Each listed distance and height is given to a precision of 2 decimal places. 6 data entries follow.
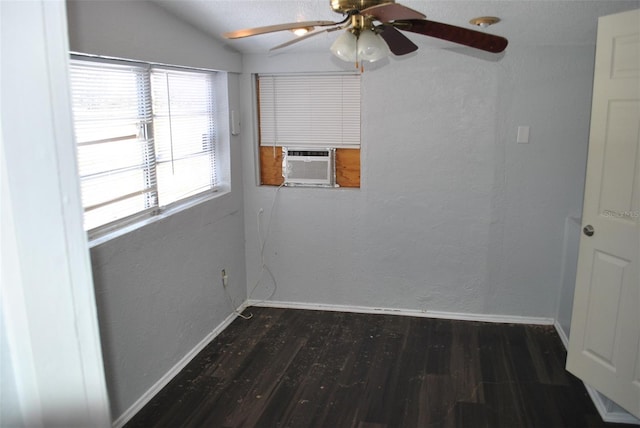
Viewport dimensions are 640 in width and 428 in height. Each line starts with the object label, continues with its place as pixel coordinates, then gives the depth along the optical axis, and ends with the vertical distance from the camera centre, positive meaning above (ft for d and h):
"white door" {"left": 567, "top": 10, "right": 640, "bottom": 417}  7.68 -1.54
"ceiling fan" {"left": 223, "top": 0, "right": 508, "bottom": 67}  5.49 +1.08
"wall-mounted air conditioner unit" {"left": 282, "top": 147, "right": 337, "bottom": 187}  12.78 -0.98
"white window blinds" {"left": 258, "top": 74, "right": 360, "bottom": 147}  12.46 +0.44
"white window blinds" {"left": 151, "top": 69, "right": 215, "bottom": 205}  10.00 -0.08
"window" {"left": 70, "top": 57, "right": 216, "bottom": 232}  8.04 -0.14
